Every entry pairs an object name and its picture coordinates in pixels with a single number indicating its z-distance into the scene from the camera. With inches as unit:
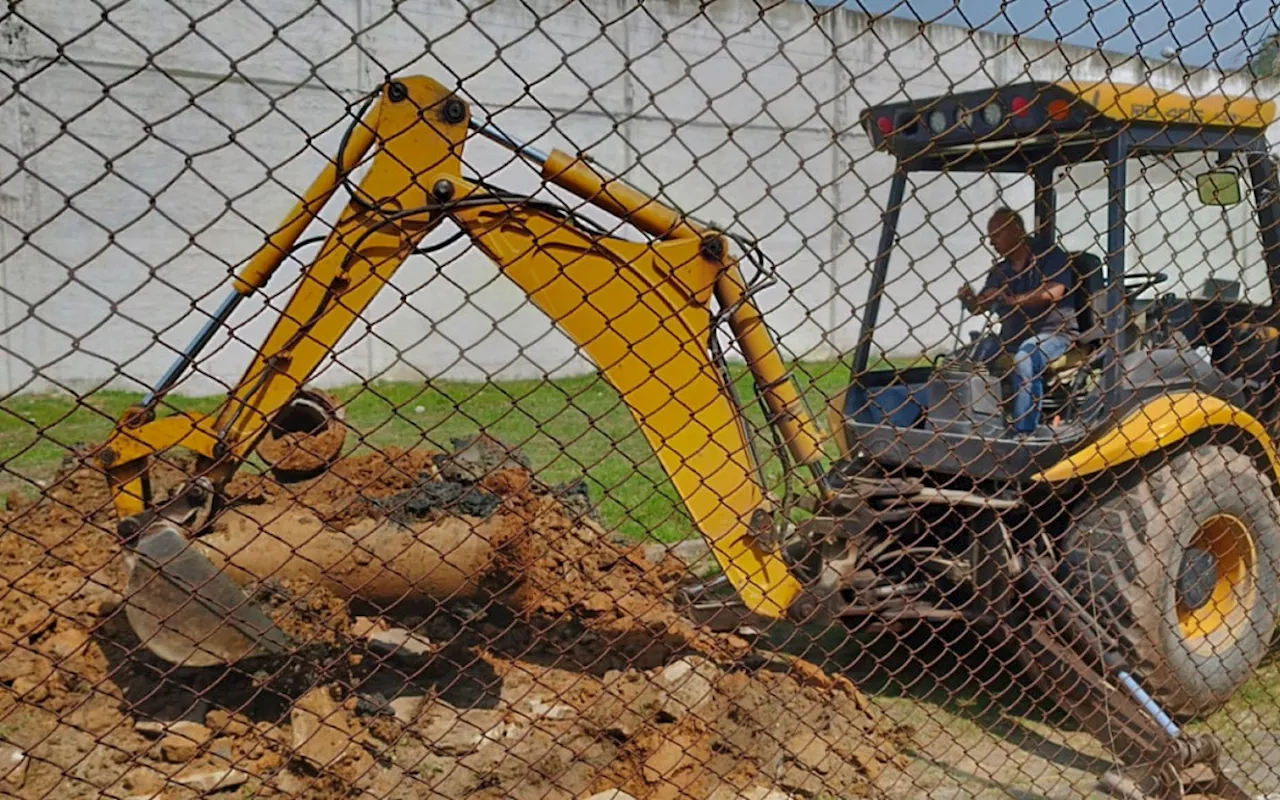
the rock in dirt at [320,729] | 122.3
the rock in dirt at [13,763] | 116.8
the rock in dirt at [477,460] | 169.0
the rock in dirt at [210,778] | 118.3
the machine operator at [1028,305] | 144.2
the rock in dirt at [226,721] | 129.6
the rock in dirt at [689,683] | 135.9
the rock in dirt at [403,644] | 146.6
